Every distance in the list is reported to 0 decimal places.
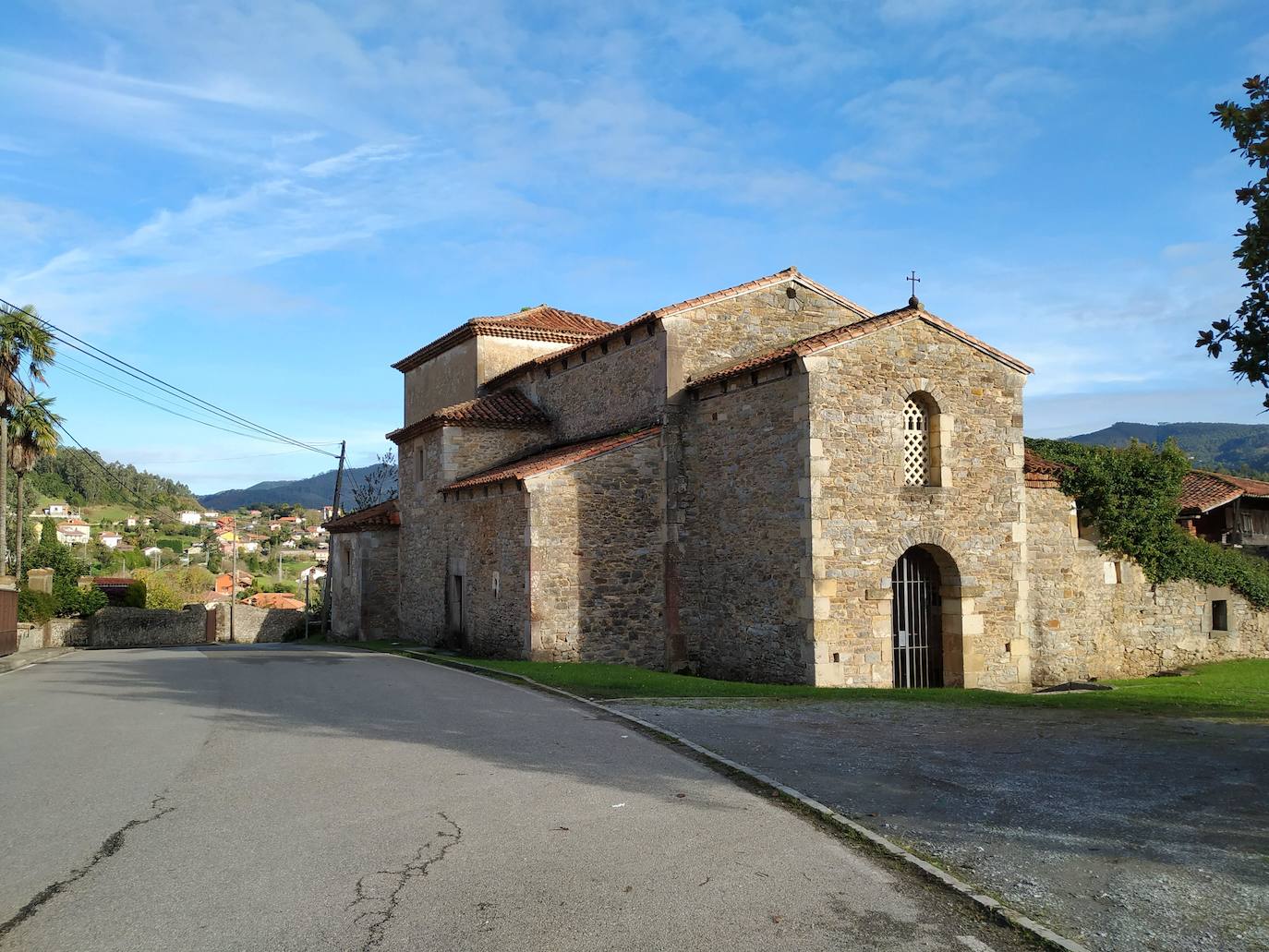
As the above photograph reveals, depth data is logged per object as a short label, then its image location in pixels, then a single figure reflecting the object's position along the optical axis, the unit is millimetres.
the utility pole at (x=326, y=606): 35153
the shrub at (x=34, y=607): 30625
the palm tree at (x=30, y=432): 32344
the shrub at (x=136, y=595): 40656
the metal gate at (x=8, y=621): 24672
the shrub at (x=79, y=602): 34000
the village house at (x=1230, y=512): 28375
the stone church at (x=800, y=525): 17562
